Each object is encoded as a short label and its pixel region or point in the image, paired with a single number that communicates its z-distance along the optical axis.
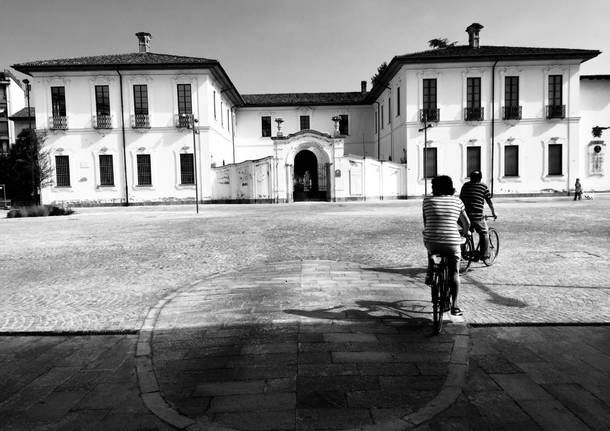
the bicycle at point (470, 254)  8.18
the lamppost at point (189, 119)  33.00
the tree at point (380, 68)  54.84
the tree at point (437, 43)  52.19
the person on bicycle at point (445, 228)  4.96
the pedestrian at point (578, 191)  30.03
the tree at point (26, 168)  31.77
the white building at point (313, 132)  33.12
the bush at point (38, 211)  24.66
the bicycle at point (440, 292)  4.80
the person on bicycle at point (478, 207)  8.14
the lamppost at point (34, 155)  30.53
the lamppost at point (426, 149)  33.34
